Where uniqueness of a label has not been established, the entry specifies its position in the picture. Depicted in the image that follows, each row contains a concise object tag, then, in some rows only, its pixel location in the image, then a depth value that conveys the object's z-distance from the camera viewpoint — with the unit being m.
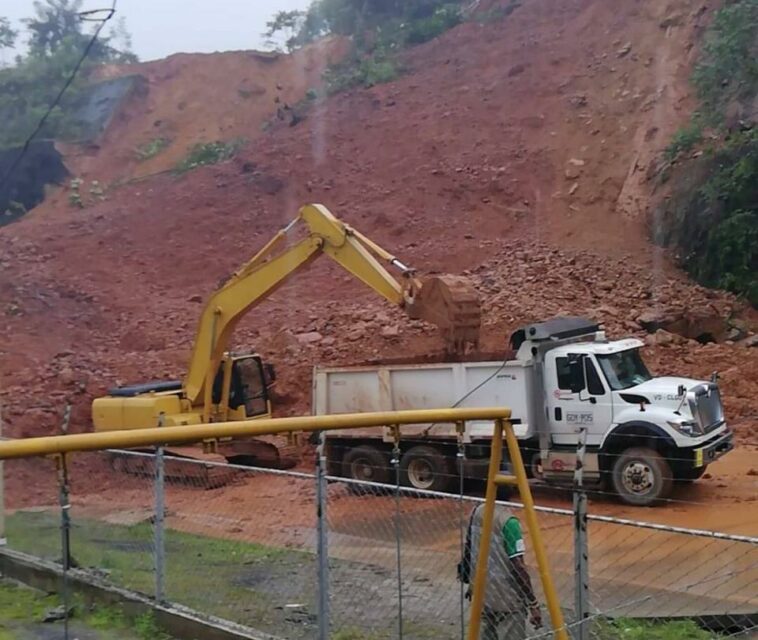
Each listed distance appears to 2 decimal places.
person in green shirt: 5.98
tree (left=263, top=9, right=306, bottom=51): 60.47
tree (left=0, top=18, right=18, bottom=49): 58.71
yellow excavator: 15.30
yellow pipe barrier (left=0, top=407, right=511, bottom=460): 3.77
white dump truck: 13.53
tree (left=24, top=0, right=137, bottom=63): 59.22
